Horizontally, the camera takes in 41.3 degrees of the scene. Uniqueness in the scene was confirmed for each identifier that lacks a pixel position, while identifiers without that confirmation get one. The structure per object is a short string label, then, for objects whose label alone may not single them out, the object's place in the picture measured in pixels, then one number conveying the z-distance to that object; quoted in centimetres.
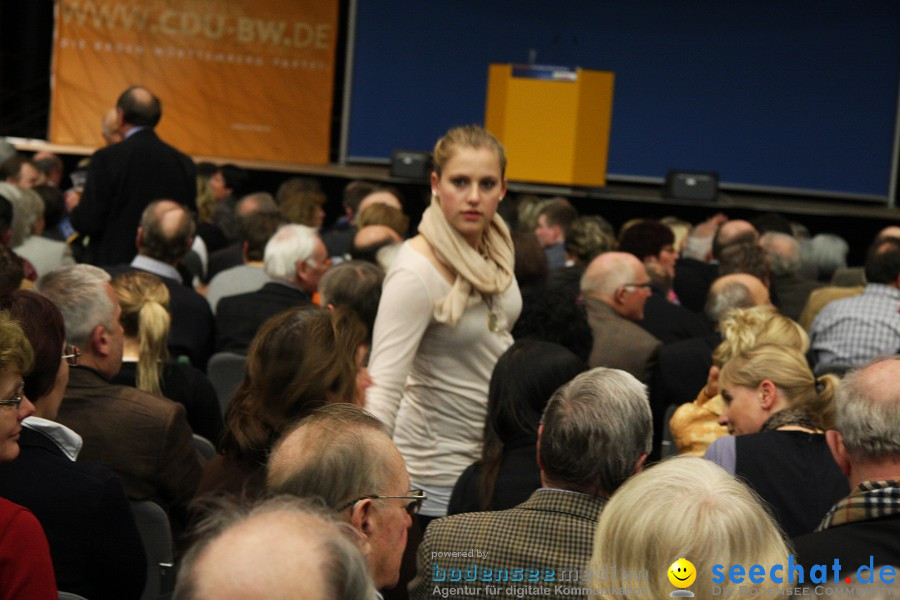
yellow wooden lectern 1188
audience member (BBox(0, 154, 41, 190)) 794
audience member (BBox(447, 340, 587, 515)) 296
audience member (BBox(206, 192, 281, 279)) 687
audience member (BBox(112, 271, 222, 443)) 378
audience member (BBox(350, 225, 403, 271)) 582
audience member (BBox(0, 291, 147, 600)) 248
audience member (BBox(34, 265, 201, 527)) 314
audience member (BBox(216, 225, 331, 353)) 504
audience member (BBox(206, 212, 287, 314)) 586
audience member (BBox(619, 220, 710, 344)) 547
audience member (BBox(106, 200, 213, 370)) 497
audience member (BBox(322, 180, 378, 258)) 732
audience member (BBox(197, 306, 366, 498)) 265
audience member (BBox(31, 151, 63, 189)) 931
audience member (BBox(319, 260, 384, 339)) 413
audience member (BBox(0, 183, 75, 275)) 582
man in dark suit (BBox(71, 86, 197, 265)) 674
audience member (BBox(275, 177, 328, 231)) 793
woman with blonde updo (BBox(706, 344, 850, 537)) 304
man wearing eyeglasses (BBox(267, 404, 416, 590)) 192
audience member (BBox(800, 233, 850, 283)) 809
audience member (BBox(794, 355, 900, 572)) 219
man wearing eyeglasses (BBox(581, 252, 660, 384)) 474
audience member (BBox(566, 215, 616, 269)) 679
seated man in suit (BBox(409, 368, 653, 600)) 226
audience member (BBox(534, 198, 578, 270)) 765
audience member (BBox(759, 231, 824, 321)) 671
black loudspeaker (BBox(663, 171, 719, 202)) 1203
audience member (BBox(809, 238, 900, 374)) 539
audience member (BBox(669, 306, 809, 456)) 381
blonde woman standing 306
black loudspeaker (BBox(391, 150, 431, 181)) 1239
